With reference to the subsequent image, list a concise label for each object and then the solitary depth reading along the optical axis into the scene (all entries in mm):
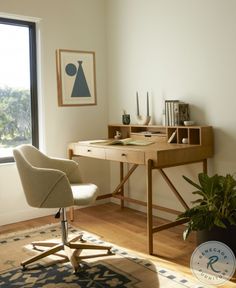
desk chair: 2842
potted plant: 2809
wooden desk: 3100
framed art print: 4238
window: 3965
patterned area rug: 2582
